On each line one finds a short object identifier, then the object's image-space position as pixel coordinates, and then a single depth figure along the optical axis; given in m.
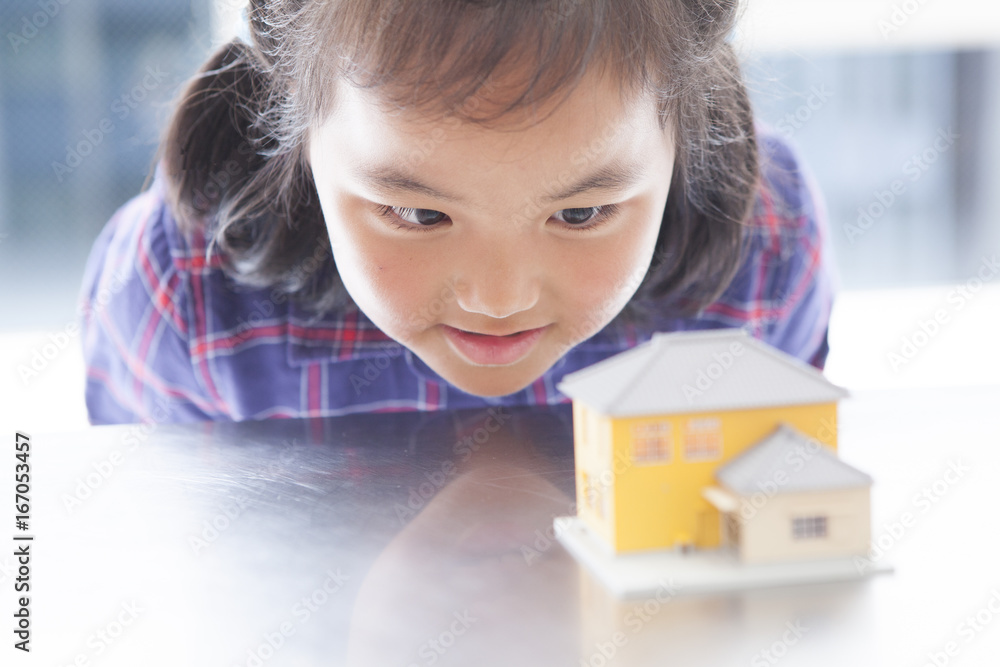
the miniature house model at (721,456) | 0.49
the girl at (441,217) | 0.63
